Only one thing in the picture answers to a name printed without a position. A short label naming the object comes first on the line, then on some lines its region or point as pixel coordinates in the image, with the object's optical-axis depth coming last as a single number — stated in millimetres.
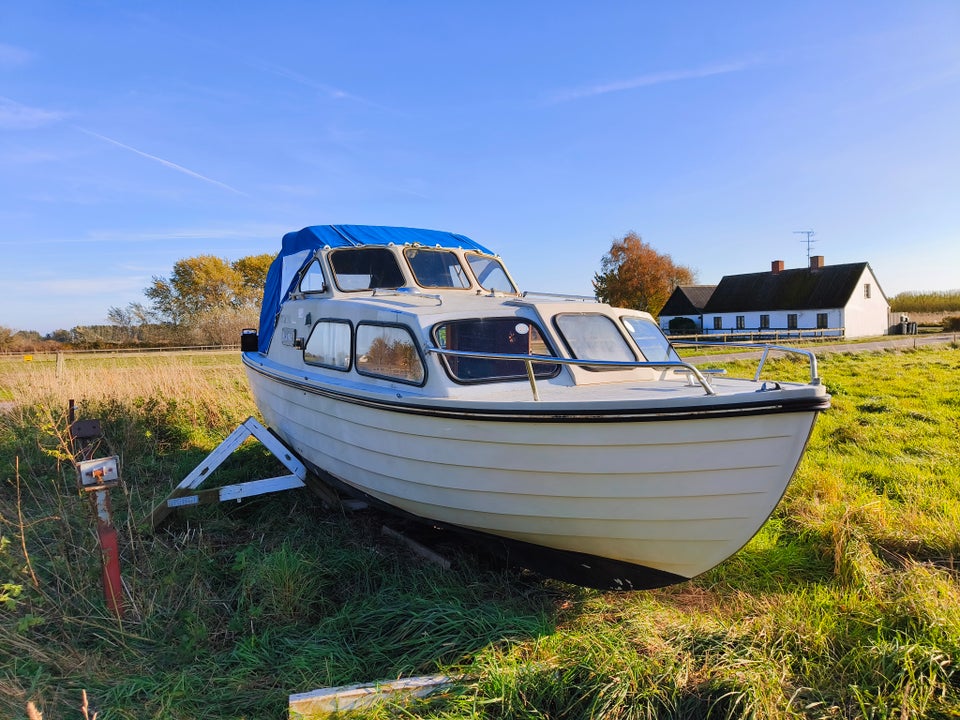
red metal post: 3869
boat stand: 5195
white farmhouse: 36531
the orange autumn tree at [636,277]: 42125
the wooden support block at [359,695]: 2838
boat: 3088
